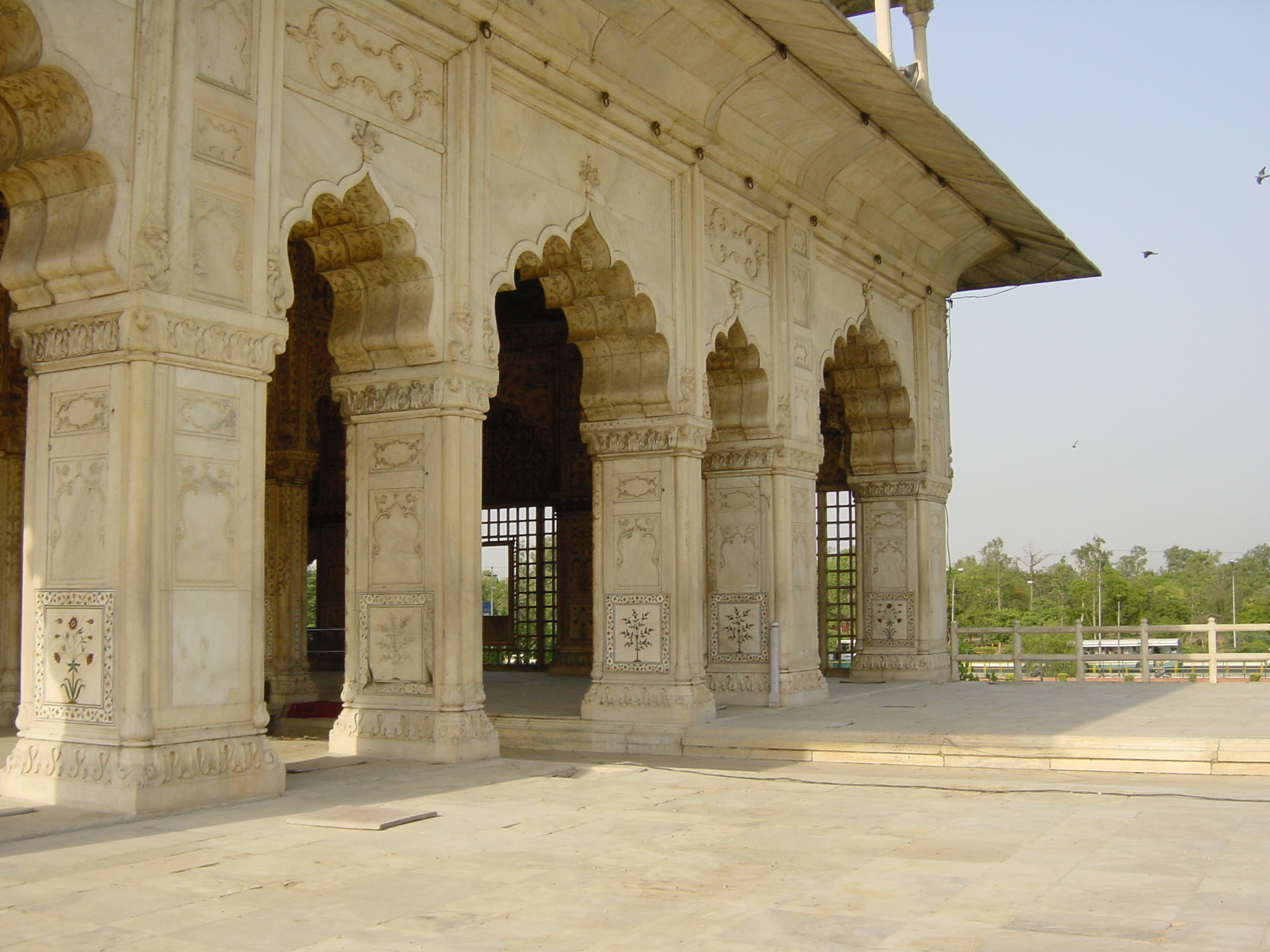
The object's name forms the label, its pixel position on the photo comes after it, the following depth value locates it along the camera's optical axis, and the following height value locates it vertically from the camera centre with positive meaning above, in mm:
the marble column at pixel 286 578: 13297 +26
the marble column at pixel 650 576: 11008 +23
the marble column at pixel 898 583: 16656 -82
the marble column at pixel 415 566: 8773 +86
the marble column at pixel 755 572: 12844 +55
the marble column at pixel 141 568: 6461 +65
